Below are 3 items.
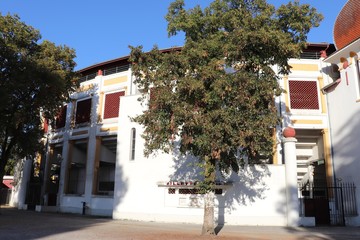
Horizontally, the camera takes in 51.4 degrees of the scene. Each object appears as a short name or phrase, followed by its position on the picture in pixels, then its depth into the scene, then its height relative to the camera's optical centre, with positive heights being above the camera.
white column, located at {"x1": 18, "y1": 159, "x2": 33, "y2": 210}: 35.06 +1.34
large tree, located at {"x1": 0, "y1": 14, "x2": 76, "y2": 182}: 21.97 +6.86
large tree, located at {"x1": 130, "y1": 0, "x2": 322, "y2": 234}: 13.38 +4.43
